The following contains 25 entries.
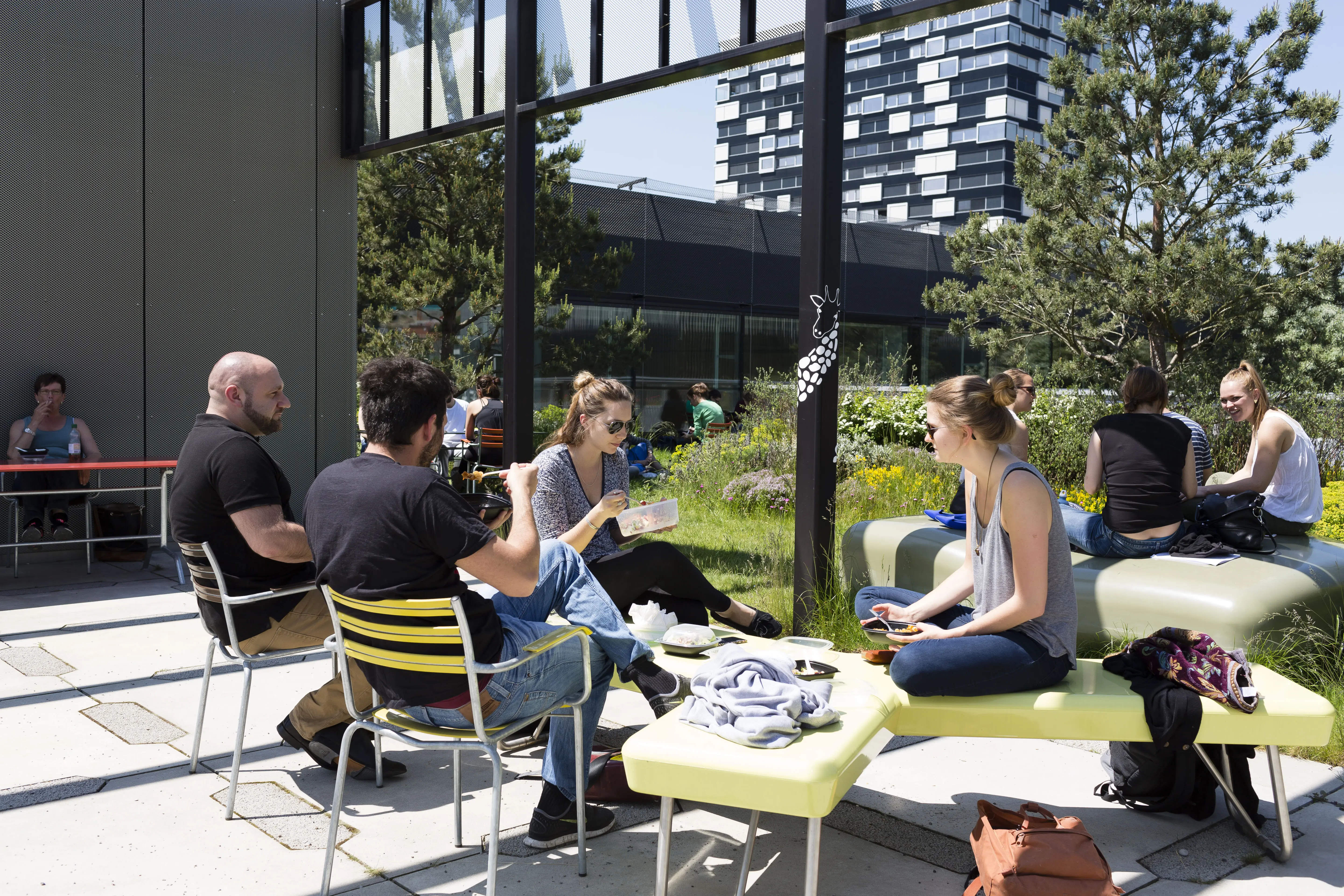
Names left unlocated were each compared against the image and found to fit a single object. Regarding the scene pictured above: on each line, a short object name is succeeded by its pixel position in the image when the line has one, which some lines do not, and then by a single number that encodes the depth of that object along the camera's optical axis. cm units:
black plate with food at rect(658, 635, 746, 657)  343
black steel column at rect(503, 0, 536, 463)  664
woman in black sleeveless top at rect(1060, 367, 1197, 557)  492
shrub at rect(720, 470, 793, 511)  945
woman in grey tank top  304
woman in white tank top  520
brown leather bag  252
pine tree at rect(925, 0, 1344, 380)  1298
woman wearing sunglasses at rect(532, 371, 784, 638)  402
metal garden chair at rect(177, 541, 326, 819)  340
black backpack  317
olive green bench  425
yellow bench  241
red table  654
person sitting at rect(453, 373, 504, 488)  1076
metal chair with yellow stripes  260
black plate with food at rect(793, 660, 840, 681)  303
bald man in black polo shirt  342
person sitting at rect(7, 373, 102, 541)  748
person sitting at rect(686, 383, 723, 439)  1398
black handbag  481
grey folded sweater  252
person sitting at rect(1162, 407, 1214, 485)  561
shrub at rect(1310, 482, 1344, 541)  761
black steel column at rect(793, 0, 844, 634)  493
